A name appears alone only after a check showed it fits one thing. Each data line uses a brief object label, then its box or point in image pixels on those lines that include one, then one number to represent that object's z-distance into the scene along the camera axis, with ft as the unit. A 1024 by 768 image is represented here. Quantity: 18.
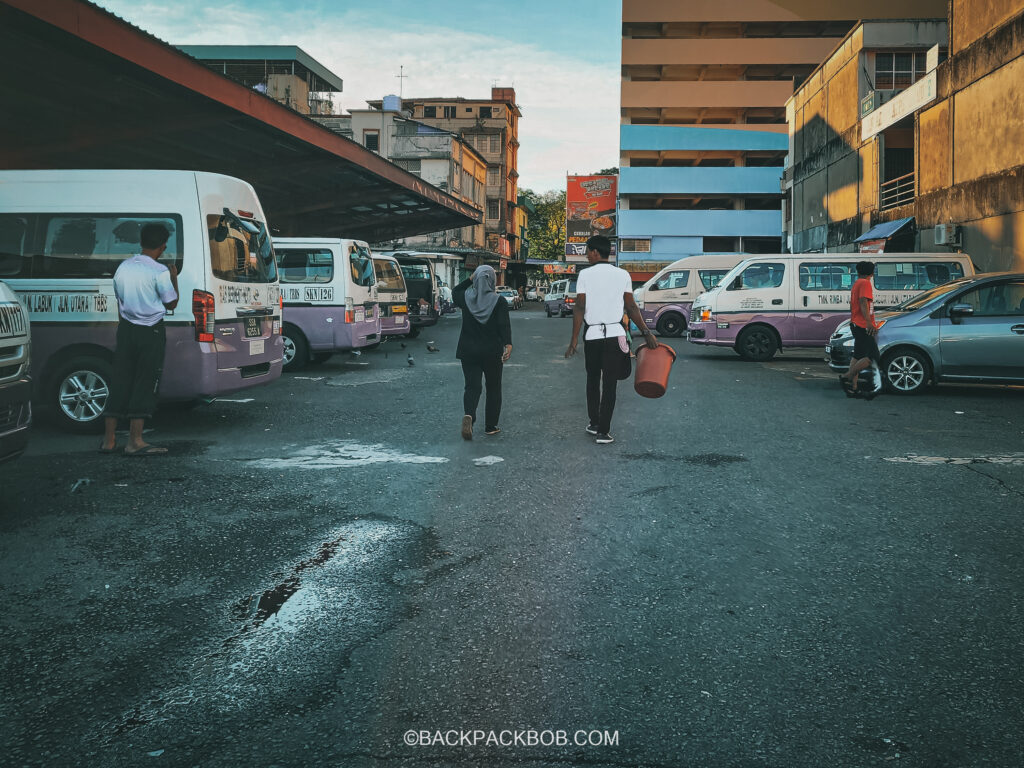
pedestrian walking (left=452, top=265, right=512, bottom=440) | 26.91
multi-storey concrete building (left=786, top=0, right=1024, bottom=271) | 64.18
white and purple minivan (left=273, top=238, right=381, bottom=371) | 45.50
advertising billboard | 226.79
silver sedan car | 36.37
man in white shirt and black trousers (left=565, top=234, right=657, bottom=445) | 25.67
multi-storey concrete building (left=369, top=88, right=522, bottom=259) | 285.43
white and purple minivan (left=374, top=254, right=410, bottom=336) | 60.34
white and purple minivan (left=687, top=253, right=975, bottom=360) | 53.52
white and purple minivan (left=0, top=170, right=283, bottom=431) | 26.76
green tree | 346.13
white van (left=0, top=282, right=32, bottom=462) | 17.07
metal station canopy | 39.70
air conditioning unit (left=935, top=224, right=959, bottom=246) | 70.95
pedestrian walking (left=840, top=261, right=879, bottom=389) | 35.94
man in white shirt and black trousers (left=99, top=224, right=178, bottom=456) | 23.65
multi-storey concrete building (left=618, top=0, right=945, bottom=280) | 179.22
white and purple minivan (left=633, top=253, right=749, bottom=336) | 76.59
